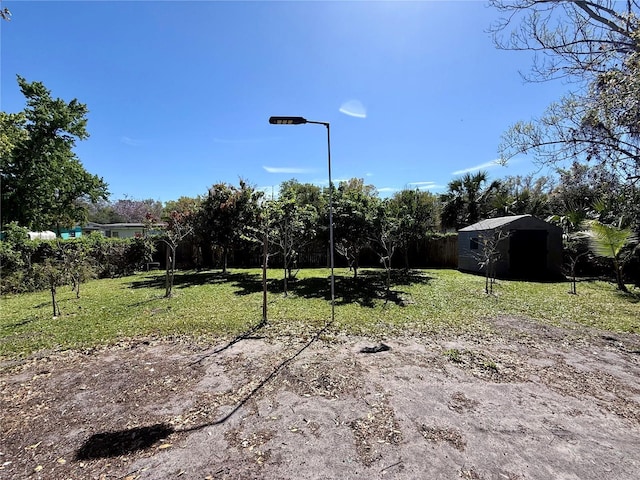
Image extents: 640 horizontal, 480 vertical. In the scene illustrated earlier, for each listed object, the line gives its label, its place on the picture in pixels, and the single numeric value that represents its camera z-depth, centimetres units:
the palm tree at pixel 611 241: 932
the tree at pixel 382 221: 1045
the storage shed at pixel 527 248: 1312
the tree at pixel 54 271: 704
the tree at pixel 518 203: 1625
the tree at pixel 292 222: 936
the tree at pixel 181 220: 1351
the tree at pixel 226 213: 1352
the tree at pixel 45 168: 1477
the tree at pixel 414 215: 1249
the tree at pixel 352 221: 1037
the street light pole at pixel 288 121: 532
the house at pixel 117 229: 3131
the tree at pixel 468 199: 1731
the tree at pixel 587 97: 419
